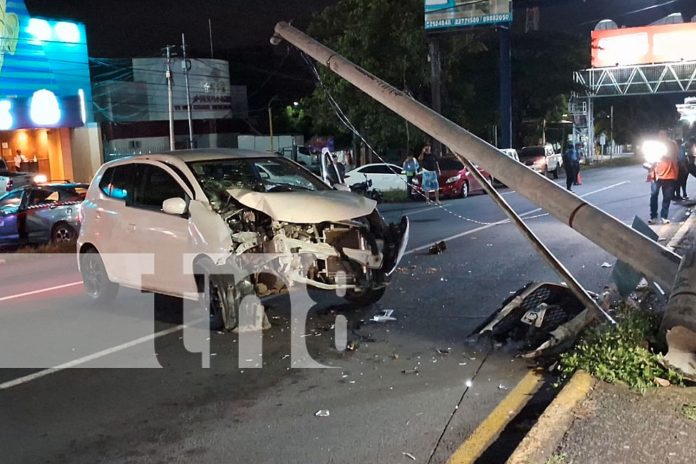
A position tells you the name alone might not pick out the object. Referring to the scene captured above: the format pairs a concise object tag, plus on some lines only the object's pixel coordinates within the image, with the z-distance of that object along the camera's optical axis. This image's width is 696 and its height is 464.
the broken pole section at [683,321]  4.38
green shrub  4.61
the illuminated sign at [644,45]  40.00
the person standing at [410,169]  22.08
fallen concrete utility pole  4.88
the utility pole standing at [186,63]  29.69
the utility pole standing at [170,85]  27.11
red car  22.34
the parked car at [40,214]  14.76
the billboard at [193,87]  37.78
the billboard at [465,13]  26.31
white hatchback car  6.73
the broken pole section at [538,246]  5.59
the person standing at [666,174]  12.72
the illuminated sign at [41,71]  25.14
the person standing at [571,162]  22.58
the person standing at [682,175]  15.95
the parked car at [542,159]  30.78
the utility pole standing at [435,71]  26.00
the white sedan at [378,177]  24.33
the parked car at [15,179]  22.16
